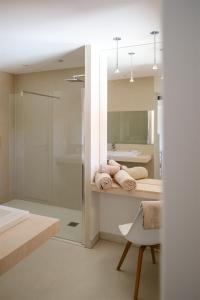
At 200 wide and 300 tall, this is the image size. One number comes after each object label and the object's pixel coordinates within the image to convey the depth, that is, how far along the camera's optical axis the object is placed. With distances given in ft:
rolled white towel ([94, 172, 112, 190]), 8.01
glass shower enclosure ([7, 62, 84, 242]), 10.56
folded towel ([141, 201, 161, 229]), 5.79
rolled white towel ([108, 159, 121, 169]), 9.18
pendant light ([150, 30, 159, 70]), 7.15
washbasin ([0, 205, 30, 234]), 4.74
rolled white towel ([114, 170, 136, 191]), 7.77
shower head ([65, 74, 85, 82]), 9.51
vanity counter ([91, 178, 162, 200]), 7.69
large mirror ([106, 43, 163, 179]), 8.54
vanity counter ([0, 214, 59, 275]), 3.88
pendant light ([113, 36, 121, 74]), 8.01
